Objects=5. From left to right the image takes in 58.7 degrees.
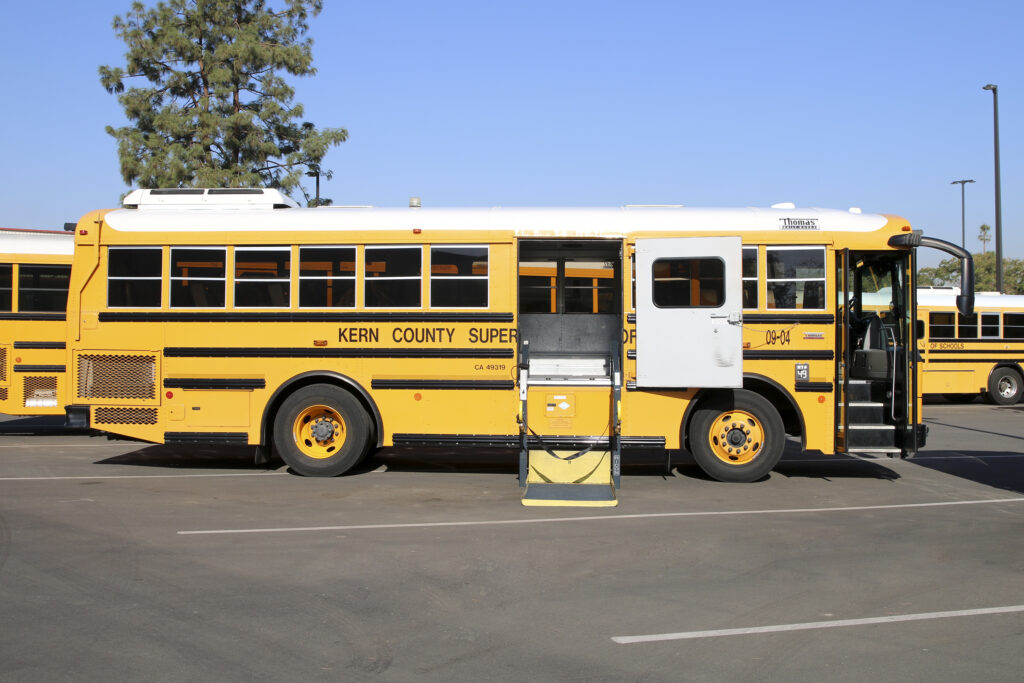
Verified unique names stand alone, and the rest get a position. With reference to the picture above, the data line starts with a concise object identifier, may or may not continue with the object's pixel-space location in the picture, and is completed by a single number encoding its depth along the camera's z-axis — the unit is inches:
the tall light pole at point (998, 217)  1040.2
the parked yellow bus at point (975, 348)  850.8
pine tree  839.1
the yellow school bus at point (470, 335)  388.5
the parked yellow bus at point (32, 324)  536.4
